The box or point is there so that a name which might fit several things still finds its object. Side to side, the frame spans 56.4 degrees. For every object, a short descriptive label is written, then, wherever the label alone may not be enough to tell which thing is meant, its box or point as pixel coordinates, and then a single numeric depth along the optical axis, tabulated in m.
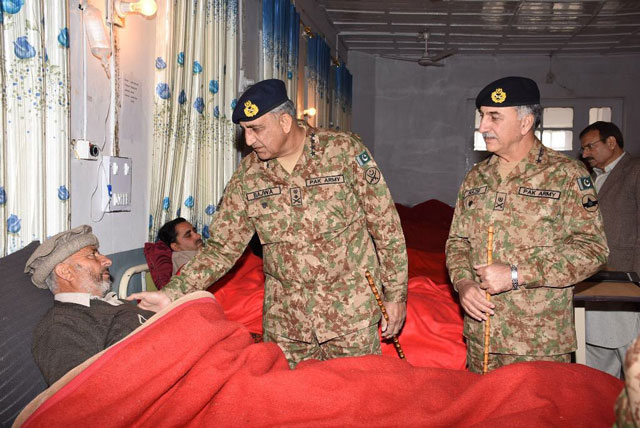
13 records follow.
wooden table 2.69
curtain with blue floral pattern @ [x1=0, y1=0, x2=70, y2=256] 1.91
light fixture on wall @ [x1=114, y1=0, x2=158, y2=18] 2.62
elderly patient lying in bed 1.83
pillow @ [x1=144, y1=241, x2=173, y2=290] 3.06
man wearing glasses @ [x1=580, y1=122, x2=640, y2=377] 3.74
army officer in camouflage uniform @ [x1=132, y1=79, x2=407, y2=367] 2.34
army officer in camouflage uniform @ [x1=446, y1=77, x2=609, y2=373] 2.15
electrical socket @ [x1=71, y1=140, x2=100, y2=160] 2.42
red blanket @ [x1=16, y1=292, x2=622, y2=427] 1.52
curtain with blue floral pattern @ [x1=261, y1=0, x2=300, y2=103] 4.60
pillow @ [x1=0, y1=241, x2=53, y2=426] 1.74
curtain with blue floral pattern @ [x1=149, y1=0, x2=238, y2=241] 3.11
